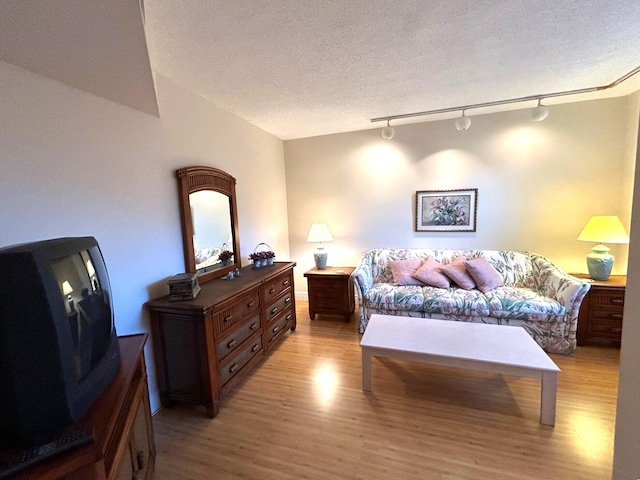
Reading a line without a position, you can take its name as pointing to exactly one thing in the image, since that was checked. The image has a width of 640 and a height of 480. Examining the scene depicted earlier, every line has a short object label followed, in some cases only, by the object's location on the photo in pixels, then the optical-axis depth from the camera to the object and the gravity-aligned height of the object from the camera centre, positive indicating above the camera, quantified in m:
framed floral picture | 3.54 +0.00
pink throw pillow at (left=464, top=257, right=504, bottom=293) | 3.04 -0.74
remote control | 0.70 -0.62
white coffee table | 1.79 -1.01
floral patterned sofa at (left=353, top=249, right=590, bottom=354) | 2.60 -0.92
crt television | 0.79 -0.37
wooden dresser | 1.90 -0.91
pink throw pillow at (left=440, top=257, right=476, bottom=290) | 3.11 -0.75
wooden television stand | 0.77 -0.72
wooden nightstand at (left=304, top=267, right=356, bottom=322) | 3.50 -1.00
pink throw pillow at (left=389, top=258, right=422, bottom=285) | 3.35 -0.73
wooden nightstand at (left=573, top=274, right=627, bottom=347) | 2.66 -1.08
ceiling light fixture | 2.49 +1.12
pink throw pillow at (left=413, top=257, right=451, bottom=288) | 3.20 -0.77
